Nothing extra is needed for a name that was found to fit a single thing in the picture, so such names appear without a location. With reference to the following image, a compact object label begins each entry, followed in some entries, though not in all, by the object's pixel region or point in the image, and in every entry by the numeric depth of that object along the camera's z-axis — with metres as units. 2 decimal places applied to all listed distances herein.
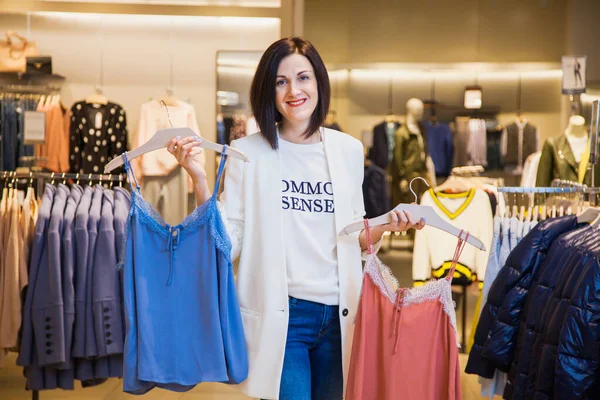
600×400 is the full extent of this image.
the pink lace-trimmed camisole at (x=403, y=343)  2.09
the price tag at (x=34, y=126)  3.76
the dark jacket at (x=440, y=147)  8.05
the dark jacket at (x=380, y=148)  8.02
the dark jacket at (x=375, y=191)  7.43
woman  2.07
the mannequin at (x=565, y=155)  4.92
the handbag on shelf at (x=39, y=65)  5.88
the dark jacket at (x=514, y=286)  2.92
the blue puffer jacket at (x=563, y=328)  2.32
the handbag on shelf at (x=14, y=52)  5.78
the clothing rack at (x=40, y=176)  3.35
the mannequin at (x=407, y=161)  7.89
